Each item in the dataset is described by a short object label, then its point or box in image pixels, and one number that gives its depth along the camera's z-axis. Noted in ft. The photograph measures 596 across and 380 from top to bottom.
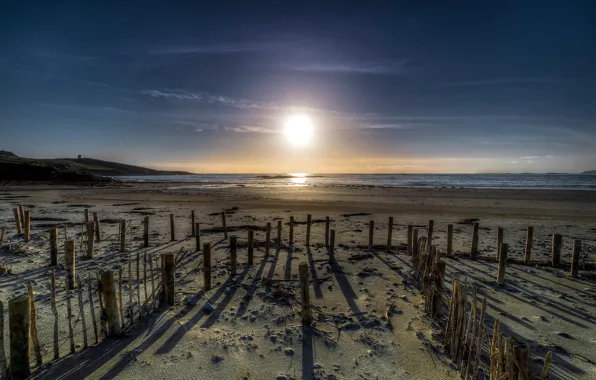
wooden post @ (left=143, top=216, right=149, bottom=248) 36.37
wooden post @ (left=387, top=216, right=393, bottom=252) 36.45
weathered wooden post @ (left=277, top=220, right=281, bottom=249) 36.29
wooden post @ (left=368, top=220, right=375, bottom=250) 36.86
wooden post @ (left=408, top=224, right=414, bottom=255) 35.01
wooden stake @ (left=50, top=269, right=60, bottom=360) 15.17
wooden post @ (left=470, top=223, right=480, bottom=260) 33.76
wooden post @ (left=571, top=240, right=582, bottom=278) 27.78
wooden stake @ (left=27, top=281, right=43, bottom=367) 14.16
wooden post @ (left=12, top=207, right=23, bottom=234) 40.27
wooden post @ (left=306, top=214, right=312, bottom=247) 39.09
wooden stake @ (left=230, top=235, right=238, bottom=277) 27.22
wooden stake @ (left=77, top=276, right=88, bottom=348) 15.90
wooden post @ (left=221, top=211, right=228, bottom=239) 42.24
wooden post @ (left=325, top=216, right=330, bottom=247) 38.31
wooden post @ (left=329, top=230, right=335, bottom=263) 31.86
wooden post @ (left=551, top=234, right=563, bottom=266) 30.97
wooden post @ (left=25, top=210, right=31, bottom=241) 36.32
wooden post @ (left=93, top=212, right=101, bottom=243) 38.08
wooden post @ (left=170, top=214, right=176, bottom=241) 40.04
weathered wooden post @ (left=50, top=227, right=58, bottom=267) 27.73
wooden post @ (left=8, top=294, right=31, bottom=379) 13.24
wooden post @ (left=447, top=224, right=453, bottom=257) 34.14
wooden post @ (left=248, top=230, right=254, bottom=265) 29.92
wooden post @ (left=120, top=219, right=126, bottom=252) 33.84
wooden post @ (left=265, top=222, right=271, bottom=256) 34.05
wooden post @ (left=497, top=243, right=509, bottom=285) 25.93
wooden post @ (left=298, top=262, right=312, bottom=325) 18.80
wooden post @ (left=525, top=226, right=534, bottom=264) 32.04
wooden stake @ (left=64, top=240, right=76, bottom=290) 22.50
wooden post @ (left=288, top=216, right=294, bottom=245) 39.22
